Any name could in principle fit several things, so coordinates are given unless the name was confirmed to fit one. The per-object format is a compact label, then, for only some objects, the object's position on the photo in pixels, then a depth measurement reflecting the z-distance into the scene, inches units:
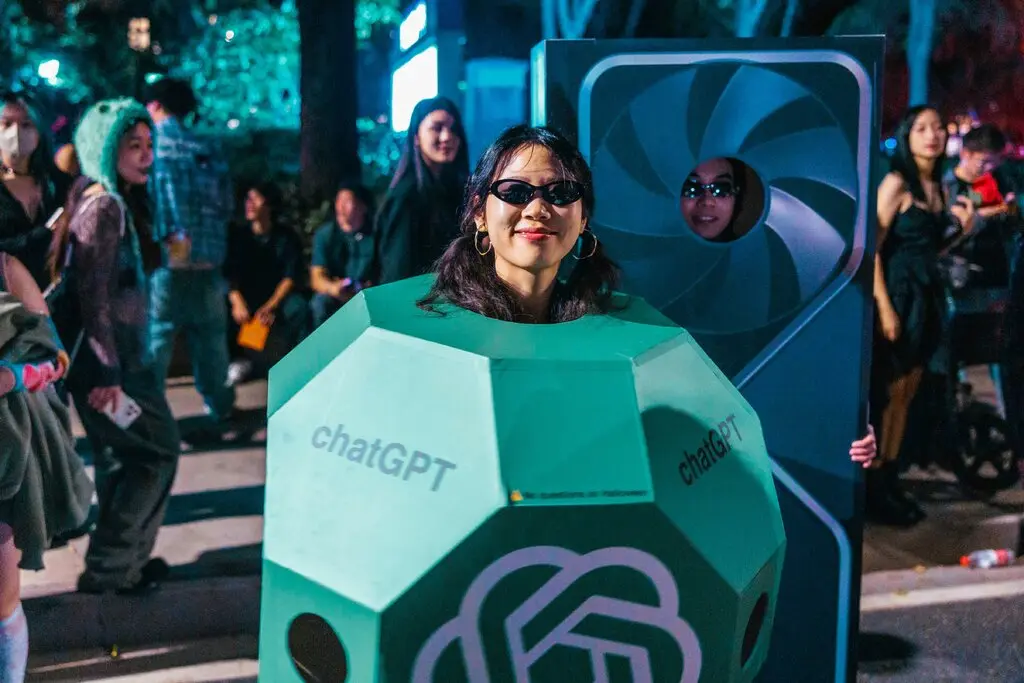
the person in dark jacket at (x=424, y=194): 166.2
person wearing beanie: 147.6
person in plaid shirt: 222.7
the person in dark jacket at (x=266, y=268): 265.6
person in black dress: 187.6
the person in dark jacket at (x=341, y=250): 213.8
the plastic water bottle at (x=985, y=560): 188.1
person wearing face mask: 139.3
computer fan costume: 95.1
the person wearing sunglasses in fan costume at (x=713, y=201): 104.9
